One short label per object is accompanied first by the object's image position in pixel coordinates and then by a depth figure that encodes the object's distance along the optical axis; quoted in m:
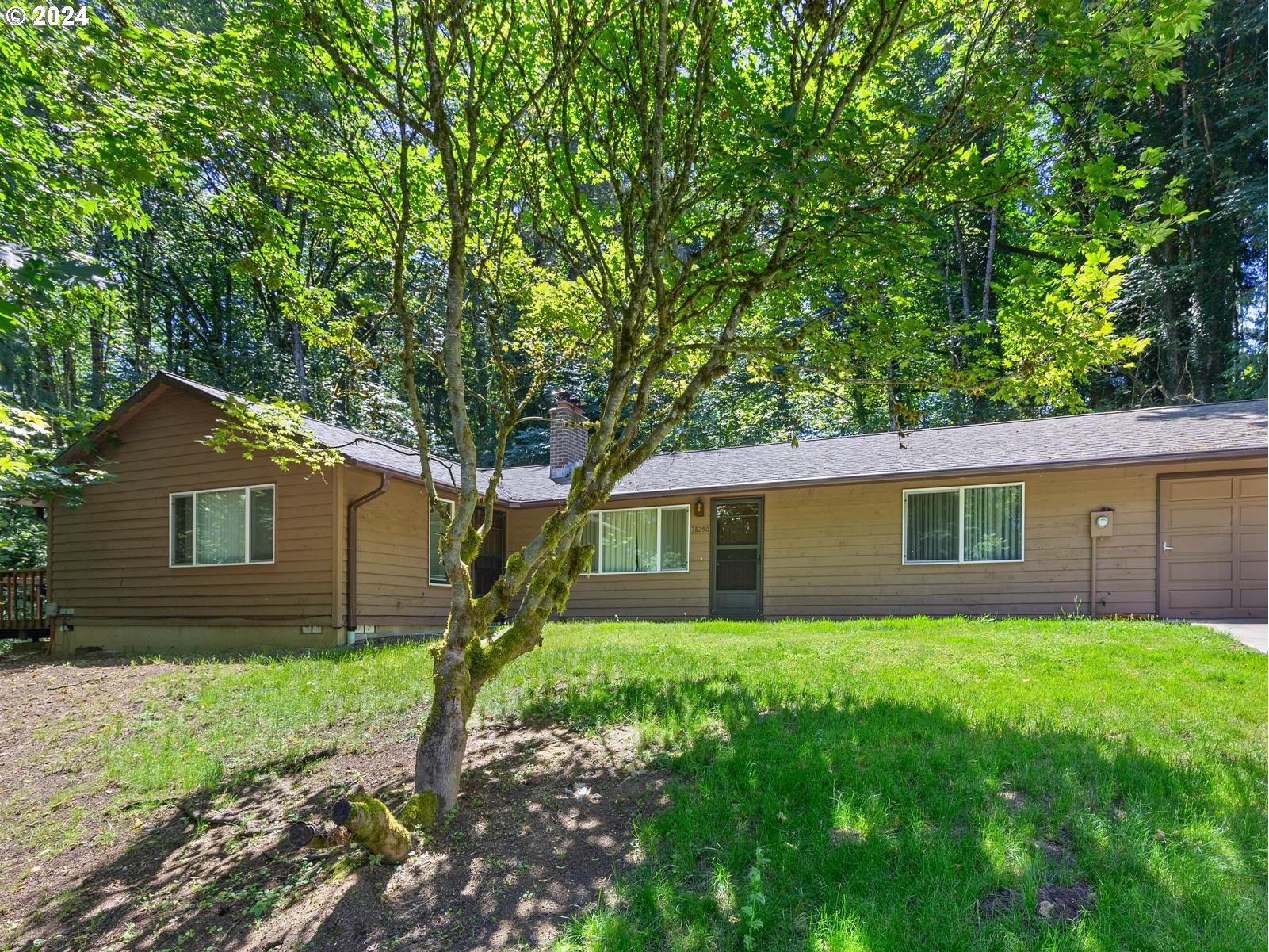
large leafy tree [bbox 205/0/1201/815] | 3.73
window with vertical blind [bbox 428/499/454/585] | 11.57
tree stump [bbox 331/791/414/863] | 2.90
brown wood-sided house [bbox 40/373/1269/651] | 9.23
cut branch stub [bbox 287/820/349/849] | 2.77
